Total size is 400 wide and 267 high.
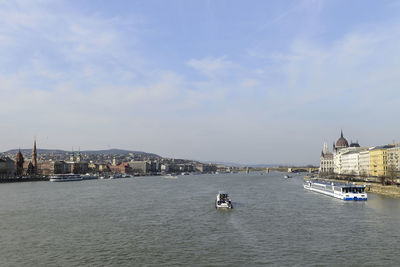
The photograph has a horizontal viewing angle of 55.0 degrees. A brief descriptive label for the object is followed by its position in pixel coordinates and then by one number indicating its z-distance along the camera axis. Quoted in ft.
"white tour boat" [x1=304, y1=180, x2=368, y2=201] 202.08
